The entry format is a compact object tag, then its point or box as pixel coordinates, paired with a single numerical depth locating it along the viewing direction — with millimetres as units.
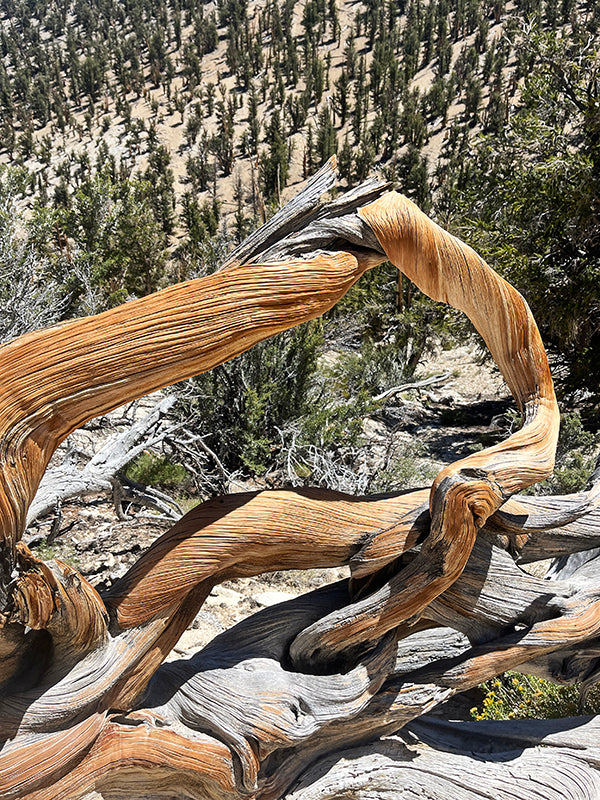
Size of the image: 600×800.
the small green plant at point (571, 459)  5977
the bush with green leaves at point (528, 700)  3426
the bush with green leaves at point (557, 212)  9344
